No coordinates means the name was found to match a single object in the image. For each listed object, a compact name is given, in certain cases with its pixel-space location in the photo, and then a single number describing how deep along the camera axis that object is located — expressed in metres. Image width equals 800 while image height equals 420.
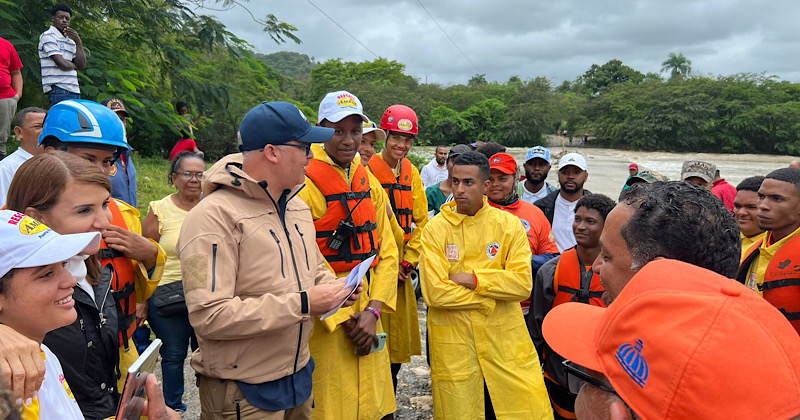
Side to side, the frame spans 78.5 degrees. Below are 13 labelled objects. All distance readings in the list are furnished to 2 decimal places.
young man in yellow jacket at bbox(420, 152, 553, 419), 3.39
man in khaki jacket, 2.18
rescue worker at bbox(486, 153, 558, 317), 4.39
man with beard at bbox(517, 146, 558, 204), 5.78
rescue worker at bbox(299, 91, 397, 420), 3.10
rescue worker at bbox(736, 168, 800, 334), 3.24
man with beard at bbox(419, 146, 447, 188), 9.06
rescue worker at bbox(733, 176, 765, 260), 4.20
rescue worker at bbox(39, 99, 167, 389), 2.52
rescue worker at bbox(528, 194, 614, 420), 3.36
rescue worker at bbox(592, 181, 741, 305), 1.52
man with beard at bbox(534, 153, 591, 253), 5.02
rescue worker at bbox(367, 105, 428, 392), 4.16
